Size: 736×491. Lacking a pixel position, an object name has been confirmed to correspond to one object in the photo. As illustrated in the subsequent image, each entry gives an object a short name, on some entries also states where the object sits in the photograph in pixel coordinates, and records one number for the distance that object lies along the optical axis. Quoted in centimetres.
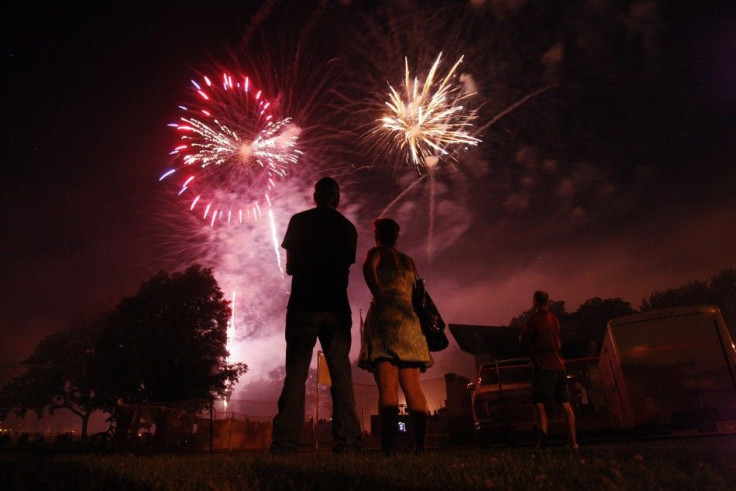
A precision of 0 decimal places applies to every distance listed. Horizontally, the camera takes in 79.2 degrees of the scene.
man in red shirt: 582
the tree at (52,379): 4238
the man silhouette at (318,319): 388
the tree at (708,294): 5753
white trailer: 927
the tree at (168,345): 3216
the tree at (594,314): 5875
